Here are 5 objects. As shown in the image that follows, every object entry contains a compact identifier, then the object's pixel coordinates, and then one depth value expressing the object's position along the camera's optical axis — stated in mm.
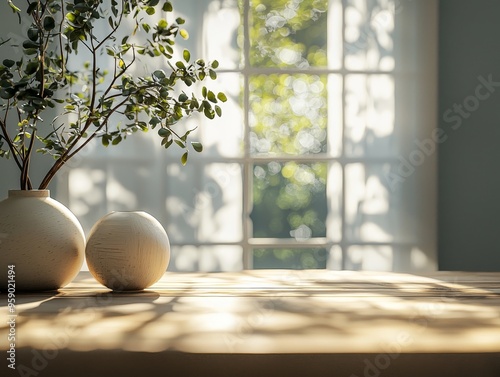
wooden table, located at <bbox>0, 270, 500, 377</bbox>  906
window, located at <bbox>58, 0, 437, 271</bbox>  2955
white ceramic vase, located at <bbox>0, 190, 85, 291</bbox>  1349
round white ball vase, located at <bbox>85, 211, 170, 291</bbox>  1363
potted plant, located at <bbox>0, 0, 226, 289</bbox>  1350
